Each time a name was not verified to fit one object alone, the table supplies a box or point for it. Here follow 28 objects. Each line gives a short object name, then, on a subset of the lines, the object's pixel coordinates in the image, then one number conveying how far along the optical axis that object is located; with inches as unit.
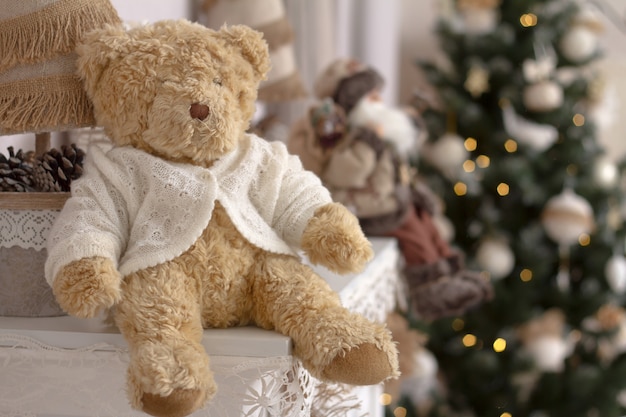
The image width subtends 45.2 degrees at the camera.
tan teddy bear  29.2
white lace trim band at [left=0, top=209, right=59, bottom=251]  34.0
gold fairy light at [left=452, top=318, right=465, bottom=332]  94.7
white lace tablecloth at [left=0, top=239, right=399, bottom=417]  30.4
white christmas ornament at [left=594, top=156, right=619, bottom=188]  93.4
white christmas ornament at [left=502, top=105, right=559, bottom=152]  92.1
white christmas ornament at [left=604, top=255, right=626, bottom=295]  91.5
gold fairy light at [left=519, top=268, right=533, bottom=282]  94.7
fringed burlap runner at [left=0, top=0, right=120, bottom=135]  34.4
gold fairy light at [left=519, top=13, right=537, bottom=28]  92.4
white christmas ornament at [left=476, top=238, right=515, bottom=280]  90.8
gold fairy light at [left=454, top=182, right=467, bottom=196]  93.9
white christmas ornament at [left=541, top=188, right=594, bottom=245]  89.7
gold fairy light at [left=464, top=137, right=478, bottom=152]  95.0
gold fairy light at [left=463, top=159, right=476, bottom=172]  94.6
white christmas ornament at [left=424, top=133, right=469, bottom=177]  90.8
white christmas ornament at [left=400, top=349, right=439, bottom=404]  79.0
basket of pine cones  34.0
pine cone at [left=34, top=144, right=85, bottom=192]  36.2
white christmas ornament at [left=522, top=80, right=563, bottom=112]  89.9
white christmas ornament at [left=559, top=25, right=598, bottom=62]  92.0
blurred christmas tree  92.1
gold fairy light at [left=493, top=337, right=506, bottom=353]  94.9
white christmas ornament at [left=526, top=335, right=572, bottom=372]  92.8
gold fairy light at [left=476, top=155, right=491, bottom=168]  94.7
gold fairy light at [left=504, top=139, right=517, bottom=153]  93.2
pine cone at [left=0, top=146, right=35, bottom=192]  35.8
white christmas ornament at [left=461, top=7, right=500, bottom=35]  93.1
